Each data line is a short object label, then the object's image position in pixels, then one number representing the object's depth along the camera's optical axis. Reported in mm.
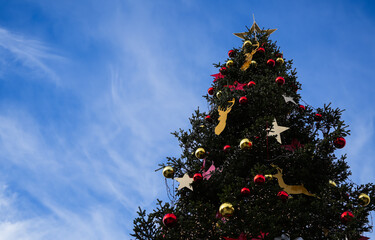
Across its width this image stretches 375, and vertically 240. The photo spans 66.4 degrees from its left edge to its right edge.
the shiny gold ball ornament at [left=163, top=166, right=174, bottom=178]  5730
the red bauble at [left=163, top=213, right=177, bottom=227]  4687
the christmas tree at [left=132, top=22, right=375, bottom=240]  4672
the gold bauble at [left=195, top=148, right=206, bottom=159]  5988
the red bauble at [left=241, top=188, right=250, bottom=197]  4688
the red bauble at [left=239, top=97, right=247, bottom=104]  6492
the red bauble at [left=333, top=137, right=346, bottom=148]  5535
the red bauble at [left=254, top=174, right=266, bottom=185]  4547
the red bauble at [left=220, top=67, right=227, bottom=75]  8344
